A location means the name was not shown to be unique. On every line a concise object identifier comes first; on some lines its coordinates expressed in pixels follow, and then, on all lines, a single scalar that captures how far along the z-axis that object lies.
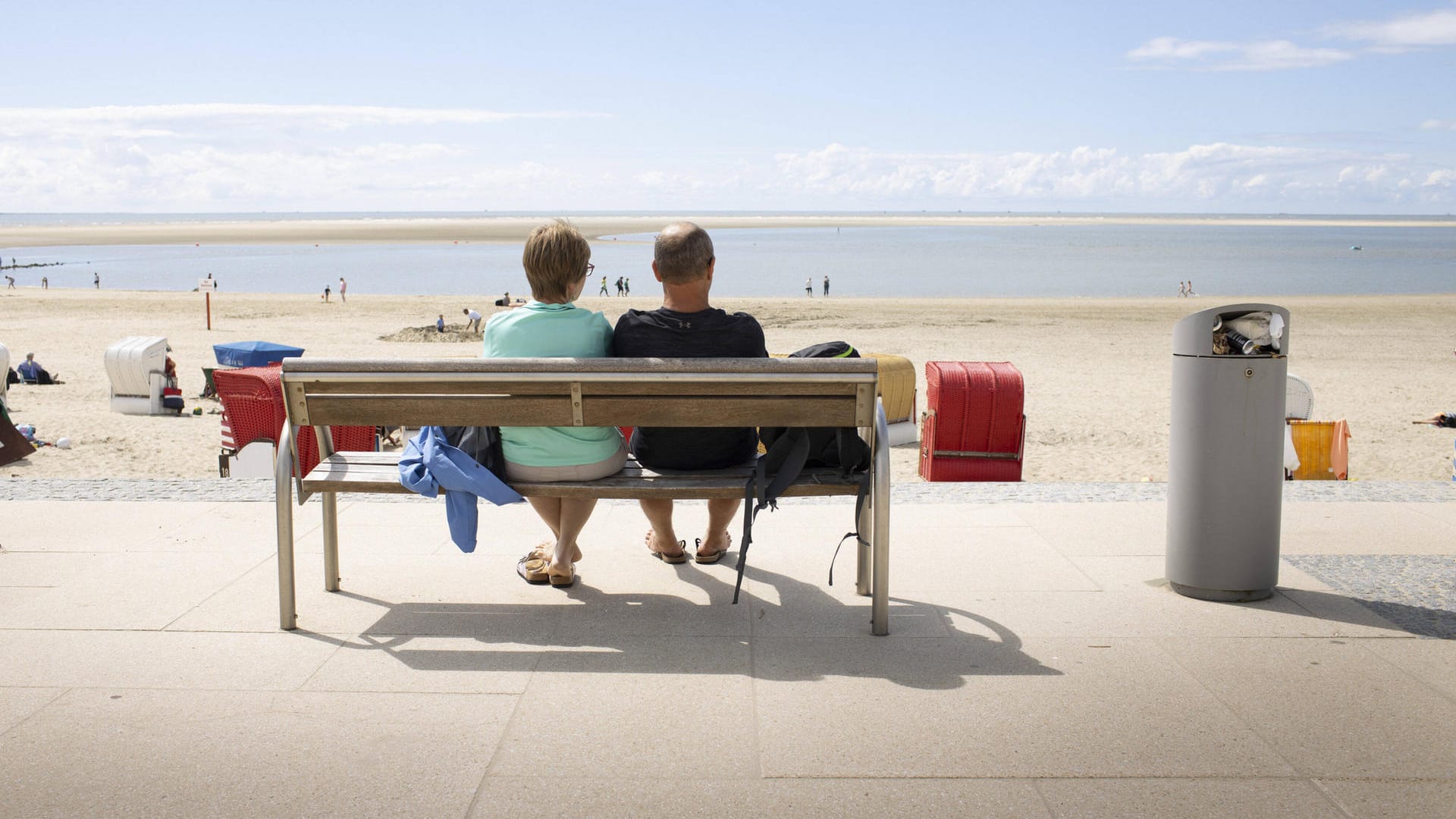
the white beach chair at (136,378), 15.23
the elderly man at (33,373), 18.20
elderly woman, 4.05
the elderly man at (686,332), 4.04
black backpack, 3.89
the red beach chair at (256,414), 8.23
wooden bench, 3.77
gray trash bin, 4.12
